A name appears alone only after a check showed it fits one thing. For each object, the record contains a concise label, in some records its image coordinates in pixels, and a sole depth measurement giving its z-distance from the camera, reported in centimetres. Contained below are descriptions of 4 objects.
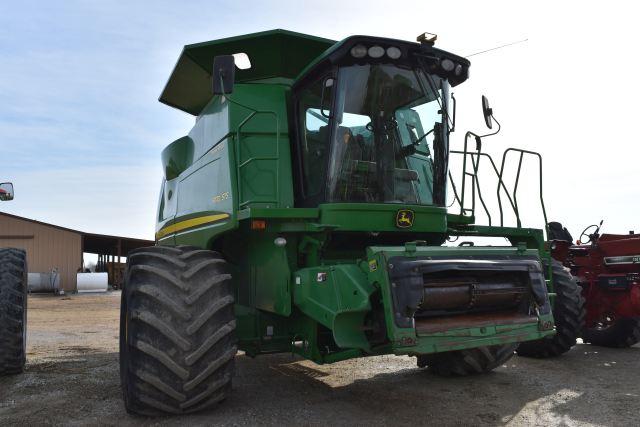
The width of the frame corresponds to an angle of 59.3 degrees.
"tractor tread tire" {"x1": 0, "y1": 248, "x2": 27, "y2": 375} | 576
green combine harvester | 402
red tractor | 778
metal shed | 2747
